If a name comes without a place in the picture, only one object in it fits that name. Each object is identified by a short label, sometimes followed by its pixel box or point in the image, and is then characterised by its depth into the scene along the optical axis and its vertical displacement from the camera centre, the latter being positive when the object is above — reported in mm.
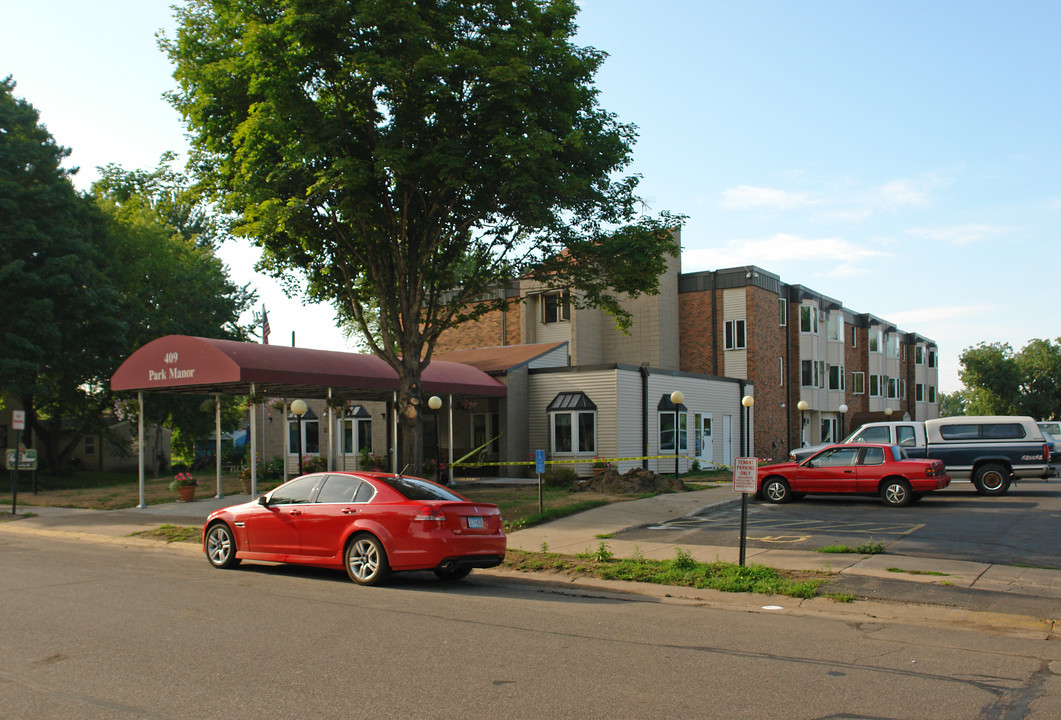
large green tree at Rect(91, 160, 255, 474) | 39219 +6068
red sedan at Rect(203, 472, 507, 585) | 10906 -1499
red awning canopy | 20203 +1142
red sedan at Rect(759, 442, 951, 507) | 19891 -1599
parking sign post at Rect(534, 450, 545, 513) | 16266 -923
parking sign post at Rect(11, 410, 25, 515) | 21062 -103
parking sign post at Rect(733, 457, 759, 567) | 11412 -874
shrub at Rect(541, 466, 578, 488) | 25875 -1982
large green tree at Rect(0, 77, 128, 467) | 31141 +5227
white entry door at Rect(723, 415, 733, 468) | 35688 -1250
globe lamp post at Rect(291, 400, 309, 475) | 22422 +213
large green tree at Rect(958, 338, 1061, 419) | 70500 +2267
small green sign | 23141 -1108
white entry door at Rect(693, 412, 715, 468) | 33375 -1085
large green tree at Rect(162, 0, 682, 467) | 17203 +5670
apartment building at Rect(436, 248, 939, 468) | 34938 +3153
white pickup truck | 22594 -1097
